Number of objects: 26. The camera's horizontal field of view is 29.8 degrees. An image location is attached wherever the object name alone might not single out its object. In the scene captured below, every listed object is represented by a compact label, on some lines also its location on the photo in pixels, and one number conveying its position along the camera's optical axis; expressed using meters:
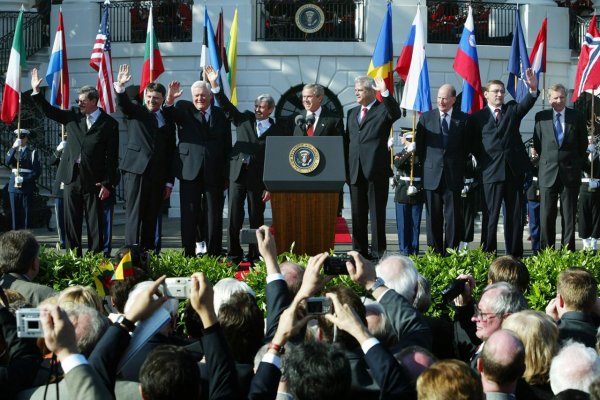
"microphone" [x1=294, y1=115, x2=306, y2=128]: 11.55
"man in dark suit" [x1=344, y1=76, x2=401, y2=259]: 11.62
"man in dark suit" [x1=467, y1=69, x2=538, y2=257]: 11.82
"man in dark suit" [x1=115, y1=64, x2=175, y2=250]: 11.84
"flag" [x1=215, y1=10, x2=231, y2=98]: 14.29
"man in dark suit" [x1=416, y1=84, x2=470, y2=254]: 11.77
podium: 10.54
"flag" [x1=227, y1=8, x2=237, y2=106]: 17.65
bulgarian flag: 16.55
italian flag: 14.94
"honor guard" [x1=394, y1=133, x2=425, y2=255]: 13.67
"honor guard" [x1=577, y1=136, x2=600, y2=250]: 15.68
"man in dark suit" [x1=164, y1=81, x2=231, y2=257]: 11.82
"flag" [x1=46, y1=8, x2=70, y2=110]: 14.67
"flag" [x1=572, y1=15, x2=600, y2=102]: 14.87
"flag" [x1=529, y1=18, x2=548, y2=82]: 15.86
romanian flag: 13.10
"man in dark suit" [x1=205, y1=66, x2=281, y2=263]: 11.92
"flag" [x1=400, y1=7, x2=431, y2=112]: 13.17
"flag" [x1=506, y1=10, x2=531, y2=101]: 14.87
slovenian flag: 13.99
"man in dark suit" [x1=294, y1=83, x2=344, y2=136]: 11.58
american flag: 15.08
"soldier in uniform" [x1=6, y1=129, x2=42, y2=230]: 17.94
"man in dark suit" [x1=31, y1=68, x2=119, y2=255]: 11.80
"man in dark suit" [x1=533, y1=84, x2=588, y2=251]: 12.38
